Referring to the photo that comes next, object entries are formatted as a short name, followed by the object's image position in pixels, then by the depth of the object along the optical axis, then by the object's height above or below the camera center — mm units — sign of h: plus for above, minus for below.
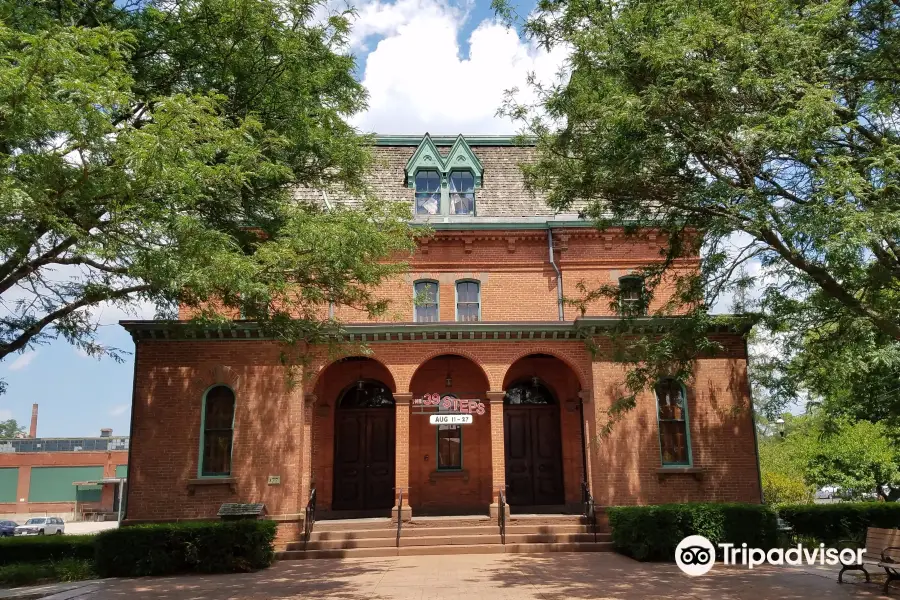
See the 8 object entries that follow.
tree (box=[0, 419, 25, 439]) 117075 +4962
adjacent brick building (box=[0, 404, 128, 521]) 52062 -2121
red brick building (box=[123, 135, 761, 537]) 16453 +1384
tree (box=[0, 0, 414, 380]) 7910 +4002
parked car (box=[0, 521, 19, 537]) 32625 -3469
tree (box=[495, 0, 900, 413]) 9398 +4920
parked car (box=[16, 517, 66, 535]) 33000 -3504
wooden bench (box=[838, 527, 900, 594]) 10510 -1700
